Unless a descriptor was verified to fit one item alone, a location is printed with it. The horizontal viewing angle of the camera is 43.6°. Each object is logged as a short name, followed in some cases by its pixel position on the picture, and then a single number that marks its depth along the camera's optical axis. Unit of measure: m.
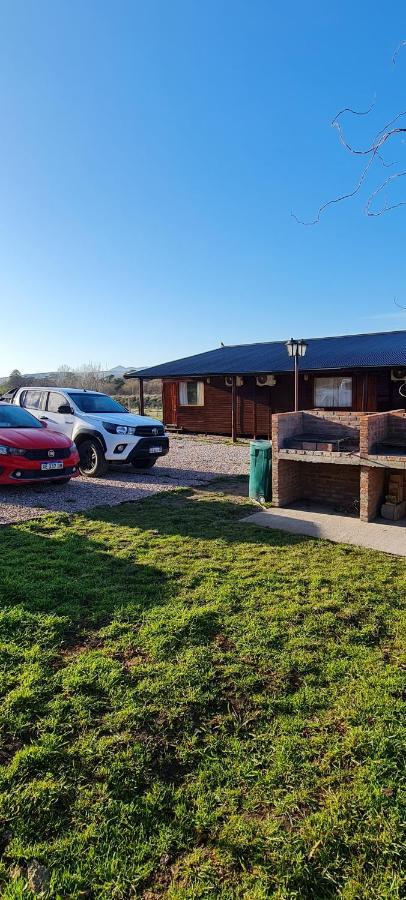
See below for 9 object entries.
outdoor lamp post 12.95
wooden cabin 15.09
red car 7.96
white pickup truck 9.80
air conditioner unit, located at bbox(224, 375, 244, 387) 17.61
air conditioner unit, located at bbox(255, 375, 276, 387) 16.62
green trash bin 7.98
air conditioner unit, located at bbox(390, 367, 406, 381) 14.50
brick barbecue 6.80
